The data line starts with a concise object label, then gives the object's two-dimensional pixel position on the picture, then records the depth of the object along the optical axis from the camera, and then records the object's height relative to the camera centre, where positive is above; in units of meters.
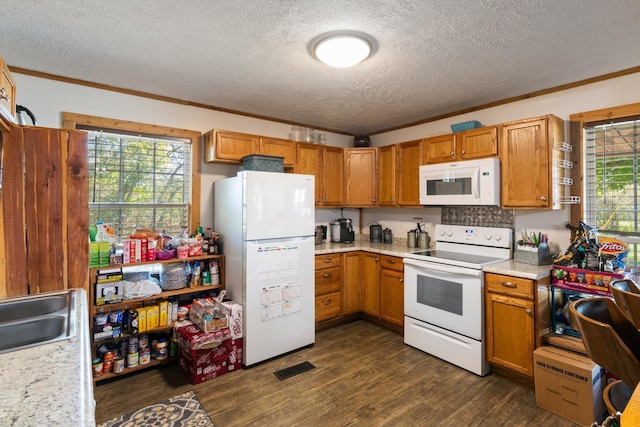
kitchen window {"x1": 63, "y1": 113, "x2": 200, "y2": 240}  2.81 +0.36
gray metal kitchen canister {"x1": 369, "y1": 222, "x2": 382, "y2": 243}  4.24 -0.27
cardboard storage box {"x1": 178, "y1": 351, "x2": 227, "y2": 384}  2.54 -1.26
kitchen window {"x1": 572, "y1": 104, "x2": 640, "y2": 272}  2.49 +0.31
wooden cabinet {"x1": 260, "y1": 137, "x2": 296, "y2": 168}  3.45 +0.71
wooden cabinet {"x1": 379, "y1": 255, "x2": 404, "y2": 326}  3.40 -0.84
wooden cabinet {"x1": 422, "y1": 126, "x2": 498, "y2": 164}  2.96 +0.65
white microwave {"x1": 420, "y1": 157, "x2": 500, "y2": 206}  2.89 +0.28
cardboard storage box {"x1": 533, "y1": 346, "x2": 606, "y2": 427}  2.01 -1.14
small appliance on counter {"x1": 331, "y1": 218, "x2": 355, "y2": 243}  4.16 -0.24
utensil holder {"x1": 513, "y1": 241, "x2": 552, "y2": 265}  2.64 -0.36
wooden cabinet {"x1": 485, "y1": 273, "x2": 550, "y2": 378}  2.38 -0.83
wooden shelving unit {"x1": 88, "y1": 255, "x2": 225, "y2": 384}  2.50 -0.74
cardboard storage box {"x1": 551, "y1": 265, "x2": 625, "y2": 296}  2.19 -0.49
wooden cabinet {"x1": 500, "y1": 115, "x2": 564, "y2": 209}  2.60 +0.41
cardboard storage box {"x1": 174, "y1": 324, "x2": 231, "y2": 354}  2.53 -1.01
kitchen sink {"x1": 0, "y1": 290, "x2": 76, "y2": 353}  1.44 -0.51
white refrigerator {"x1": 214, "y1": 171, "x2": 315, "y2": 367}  2.79 -0.39
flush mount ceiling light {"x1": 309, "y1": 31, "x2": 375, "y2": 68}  1.98 +1.06
